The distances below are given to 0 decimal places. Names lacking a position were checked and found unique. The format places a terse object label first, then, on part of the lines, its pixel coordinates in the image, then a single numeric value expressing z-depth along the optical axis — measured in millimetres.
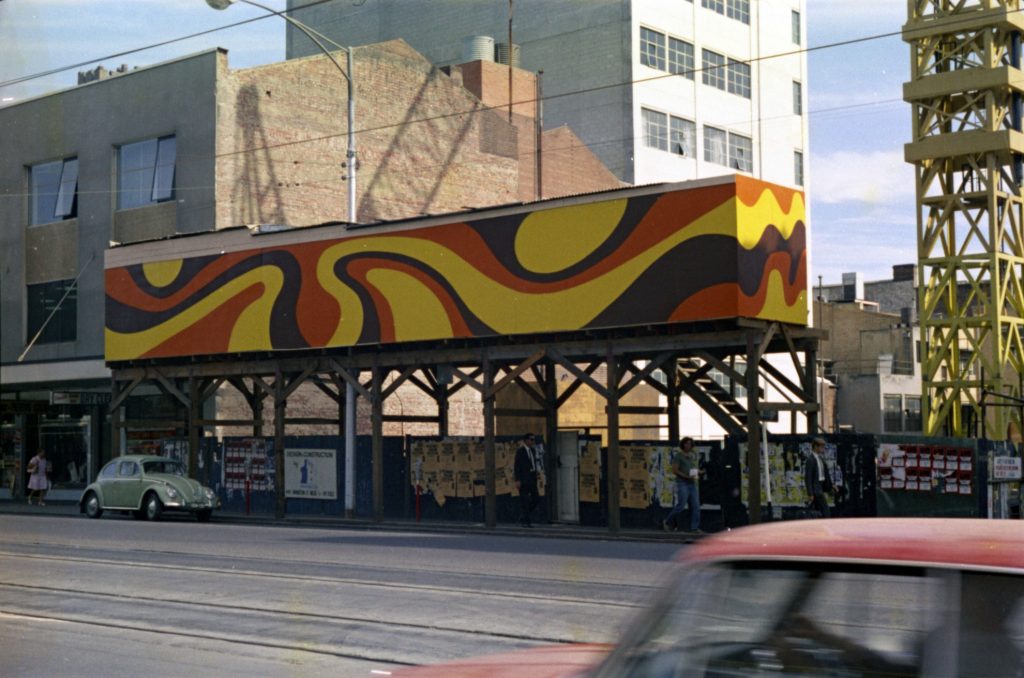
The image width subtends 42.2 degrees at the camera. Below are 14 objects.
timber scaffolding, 25094
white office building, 57000
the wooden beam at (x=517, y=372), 27141
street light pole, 33244
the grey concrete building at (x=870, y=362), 67125
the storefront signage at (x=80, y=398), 40125
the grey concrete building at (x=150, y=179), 39312
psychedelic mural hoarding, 24922
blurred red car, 3404
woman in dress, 38906
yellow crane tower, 41500
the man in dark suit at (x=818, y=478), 22938
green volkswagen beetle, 30719
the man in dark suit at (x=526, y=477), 27078
